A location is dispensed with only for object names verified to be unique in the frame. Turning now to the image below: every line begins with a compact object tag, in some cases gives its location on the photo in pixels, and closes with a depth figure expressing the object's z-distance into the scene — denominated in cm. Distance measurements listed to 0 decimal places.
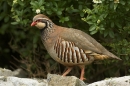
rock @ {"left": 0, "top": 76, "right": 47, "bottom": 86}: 1158
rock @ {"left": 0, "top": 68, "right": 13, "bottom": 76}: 1384
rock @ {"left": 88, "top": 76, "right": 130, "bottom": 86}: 1087
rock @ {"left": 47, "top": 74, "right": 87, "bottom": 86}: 1163
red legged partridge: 1398
